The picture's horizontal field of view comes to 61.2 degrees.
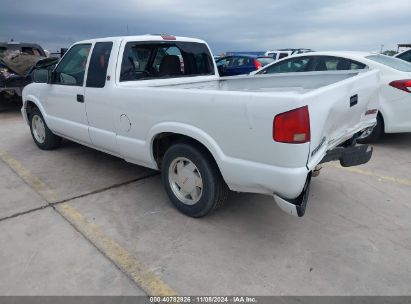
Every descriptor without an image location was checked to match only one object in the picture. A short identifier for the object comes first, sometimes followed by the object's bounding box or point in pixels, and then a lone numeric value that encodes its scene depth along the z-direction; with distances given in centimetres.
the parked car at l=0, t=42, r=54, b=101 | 870
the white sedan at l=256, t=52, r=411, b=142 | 530
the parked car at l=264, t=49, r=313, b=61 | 1769
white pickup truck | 253
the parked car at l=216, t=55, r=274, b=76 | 1226
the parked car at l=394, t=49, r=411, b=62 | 828
